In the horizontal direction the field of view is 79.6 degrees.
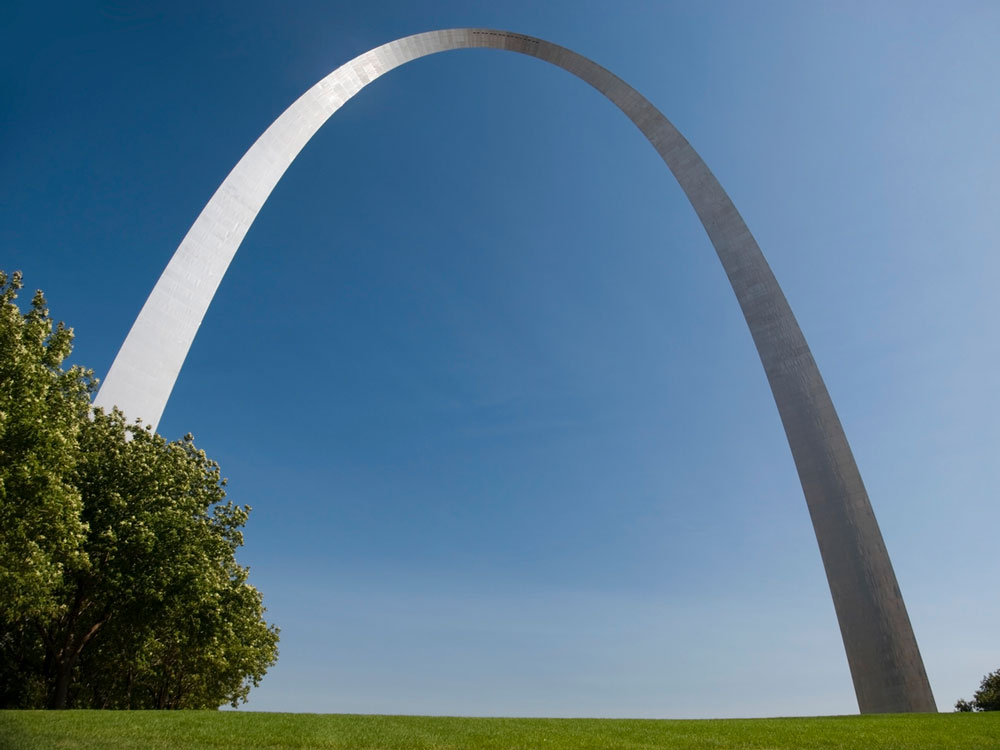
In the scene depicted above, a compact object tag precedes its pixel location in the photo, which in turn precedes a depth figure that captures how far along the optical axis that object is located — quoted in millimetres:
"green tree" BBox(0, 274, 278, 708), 16109
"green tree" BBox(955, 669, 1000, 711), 41206
